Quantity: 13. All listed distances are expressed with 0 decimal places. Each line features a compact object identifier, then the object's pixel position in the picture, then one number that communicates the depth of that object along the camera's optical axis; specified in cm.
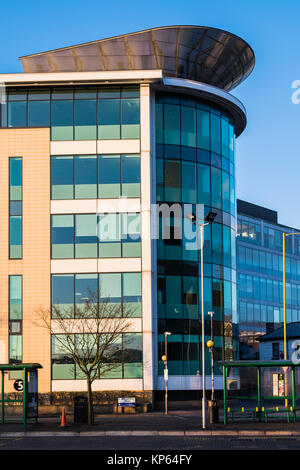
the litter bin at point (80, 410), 3759
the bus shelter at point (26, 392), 3666
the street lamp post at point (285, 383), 3881
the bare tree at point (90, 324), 4834
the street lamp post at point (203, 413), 3397
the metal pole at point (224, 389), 3579
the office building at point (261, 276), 9819
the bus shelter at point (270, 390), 3640
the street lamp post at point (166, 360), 4619
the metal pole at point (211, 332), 5324
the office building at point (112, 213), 5012
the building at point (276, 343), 6788
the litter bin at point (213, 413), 3631
